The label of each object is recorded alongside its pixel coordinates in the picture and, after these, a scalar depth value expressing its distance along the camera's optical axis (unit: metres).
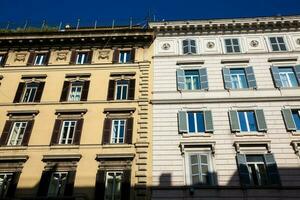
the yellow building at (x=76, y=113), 14.29
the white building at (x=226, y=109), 13.97
